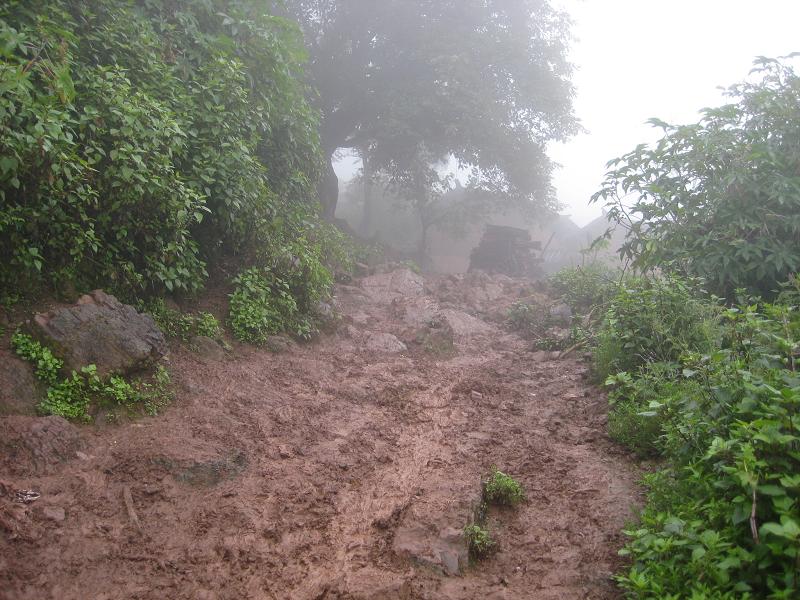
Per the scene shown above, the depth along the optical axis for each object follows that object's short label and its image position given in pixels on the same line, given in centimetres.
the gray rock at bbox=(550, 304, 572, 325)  926
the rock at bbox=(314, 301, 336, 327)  725
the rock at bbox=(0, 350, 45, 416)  351
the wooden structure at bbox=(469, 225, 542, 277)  1853
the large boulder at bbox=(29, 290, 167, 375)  396
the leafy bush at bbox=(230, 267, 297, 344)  597
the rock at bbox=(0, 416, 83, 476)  323
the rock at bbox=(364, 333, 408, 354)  739
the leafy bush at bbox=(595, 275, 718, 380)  487
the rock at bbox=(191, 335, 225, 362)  530
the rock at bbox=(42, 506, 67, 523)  292
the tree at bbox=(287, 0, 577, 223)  1545
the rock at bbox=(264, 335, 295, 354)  608
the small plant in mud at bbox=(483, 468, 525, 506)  358
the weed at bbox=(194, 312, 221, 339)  546
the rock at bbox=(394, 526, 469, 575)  293
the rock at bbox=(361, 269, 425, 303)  1098
